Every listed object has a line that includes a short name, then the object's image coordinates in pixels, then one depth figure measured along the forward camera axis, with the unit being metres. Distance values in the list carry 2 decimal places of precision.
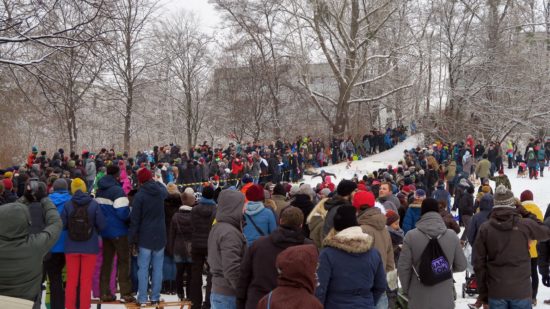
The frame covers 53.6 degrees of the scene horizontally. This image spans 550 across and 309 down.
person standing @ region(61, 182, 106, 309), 6.73
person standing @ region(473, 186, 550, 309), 5.61
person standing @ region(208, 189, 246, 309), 5.42
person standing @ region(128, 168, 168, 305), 7.14
